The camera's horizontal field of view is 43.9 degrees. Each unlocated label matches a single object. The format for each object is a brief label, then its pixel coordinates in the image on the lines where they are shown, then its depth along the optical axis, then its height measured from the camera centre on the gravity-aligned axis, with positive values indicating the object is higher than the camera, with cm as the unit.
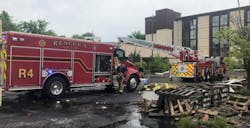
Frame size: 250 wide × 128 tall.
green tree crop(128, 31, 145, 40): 7616 +711
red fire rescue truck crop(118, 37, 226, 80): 2244 -3
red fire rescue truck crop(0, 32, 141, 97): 1182 +1
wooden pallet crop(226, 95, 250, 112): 974 -128
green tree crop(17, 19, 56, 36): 5894 +711
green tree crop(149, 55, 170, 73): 3753 -18
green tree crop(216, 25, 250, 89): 1346 +85
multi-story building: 4797 +615
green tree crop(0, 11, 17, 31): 5206 +701
